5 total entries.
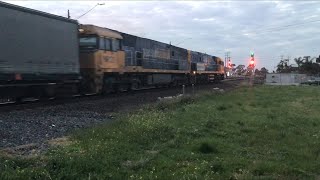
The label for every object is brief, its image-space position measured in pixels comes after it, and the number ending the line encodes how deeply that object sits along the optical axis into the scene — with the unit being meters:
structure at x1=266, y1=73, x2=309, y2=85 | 44.03
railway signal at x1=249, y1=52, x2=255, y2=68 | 28.23
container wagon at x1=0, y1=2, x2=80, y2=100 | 10.13
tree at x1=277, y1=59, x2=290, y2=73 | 86.73
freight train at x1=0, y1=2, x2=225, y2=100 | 10.29
